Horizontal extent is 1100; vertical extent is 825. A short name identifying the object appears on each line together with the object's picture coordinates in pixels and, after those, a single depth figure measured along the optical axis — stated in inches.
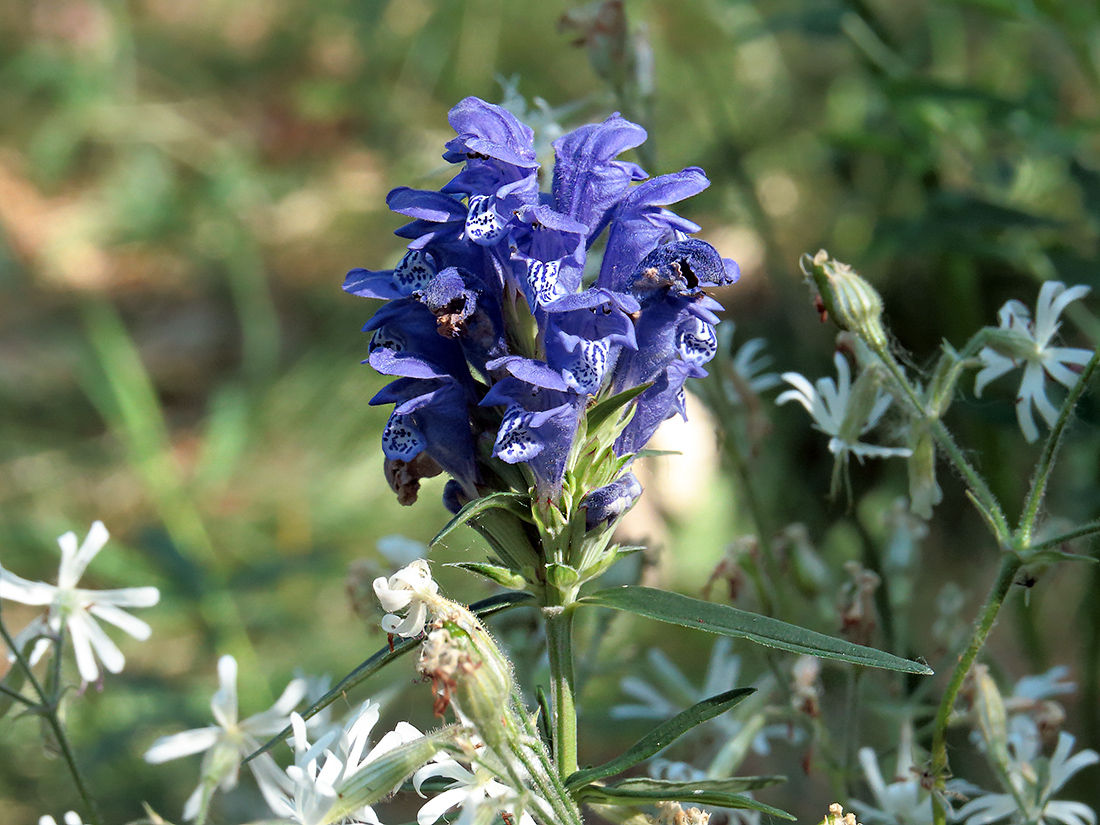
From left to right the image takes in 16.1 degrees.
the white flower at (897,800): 19.6
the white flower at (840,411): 19.6
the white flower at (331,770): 18.1
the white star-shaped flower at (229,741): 18.5
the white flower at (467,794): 18.0
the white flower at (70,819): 18.2
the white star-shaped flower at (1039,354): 19.4
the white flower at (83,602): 18.9
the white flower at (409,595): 18.2
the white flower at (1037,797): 19.5
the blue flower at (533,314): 18.4
